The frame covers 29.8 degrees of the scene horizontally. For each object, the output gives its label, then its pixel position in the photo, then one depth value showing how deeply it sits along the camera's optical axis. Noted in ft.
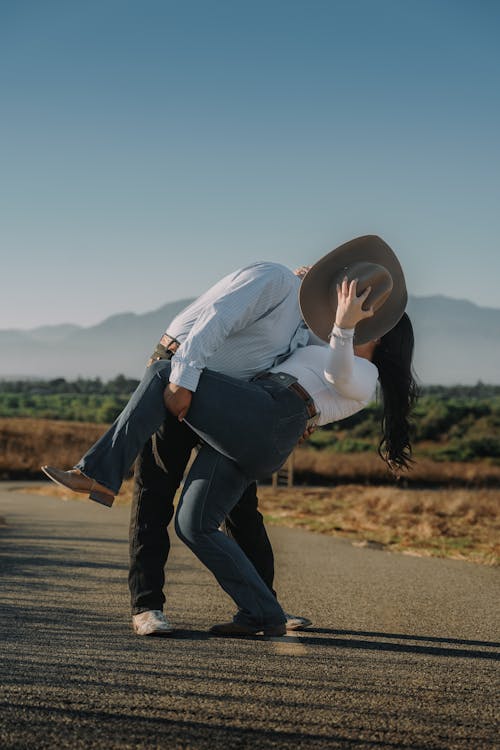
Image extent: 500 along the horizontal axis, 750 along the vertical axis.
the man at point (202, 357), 12.22
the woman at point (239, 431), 12.01
